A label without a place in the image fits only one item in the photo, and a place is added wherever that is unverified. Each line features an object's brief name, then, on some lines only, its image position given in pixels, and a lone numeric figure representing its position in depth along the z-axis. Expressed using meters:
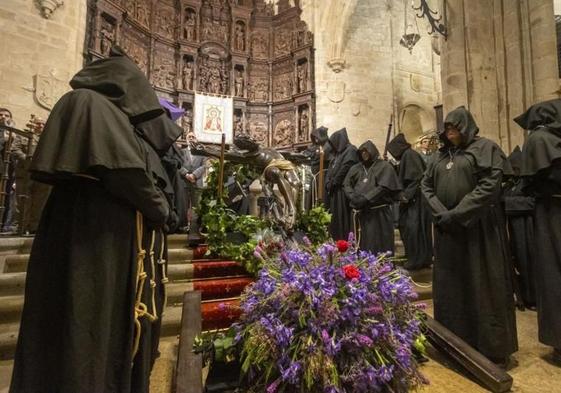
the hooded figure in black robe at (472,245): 2.68
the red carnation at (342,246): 1.78
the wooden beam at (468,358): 2.19
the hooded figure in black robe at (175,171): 2.56
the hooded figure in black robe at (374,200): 4.89
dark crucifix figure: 4.62
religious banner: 11.95
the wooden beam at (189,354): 1.50
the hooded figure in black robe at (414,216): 5.28
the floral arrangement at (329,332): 1.49
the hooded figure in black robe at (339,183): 5.73
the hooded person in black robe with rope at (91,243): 1.54
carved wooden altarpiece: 11.88
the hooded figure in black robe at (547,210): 2.77
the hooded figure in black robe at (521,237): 4.33
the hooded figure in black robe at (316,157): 6.43
